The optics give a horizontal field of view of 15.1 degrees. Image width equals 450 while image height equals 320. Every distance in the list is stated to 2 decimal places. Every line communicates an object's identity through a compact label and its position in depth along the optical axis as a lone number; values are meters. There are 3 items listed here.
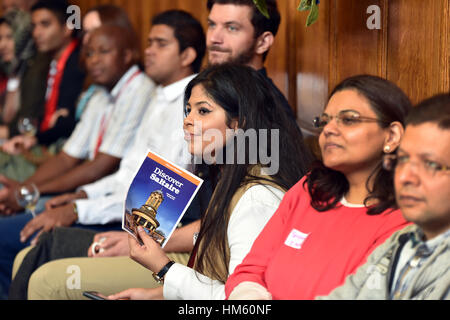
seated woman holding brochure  3.58
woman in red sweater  3.29
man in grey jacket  3.05
